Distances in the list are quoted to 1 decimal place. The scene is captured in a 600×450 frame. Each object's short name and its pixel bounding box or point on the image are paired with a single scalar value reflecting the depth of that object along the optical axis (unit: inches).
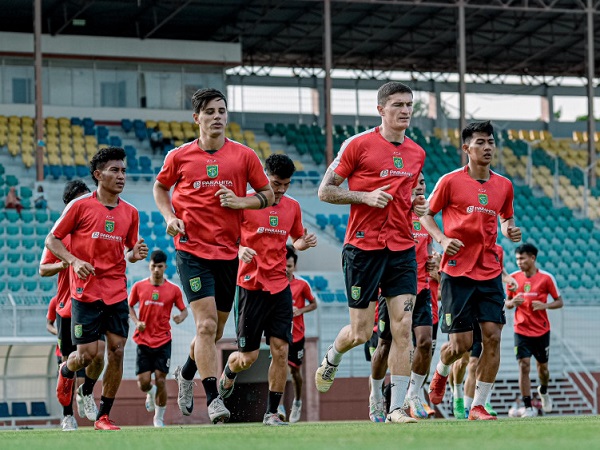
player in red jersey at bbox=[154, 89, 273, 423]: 419.5
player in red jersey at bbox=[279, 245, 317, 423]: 745.6
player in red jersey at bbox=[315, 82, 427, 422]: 429.1
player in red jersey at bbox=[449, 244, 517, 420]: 573.3
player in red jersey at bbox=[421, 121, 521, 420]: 488.1
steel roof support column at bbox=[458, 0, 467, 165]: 1437.0
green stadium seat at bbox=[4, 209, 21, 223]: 1131.3
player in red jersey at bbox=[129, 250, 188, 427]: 734.5
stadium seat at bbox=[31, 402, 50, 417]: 863.7
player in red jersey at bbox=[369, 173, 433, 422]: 532.4
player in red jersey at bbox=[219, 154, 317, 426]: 507.2
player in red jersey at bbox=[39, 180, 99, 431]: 517.3
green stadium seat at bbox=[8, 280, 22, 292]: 1003.9
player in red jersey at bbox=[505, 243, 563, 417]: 770.8
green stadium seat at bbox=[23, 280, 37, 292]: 1008.9
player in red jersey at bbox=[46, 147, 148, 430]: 493.4
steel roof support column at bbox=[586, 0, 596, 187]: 1502.2
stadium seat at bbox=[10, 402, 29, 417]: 859.4
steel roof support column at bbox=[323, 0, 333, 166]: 1375.5
